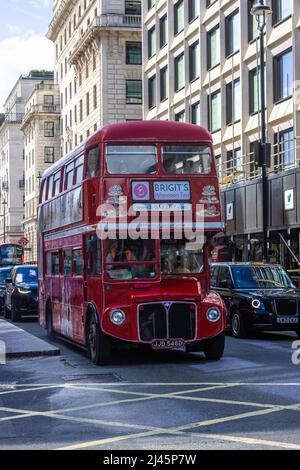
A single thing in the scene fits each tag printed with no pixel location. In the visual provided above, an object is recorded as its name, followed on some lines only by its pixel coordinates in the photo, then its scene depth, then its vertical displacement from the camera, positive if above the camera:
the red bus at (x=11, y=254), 61.44 +1.07
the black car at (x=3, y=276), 35.28 -0.26
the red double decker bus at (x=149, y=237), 15.04 +0.52
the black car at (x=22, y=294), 29.05 -0.80
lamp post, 28.52 +4.11
